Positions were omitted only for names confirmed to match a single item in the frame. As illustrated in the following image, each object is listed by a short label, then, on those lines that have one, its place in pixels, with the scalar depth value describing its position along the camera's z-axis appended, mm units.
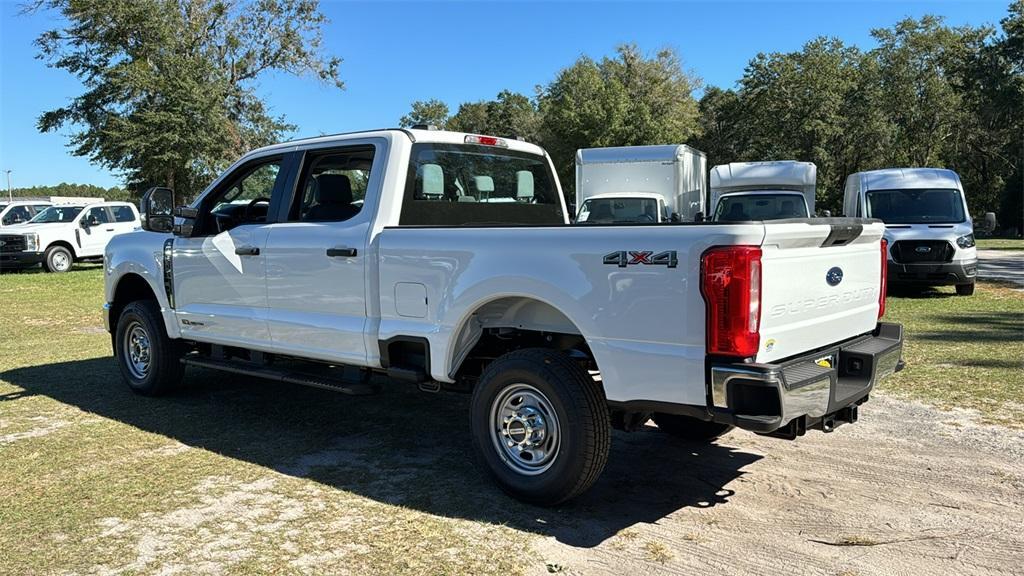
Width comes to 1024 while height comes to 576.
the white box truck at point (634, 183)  16453
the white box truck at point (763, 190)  15156
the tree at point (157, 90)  27156
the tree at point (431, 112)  81688
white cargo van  12906
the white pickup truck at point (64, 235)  21234
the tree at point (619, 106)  47969
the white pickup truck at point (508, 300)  3527
